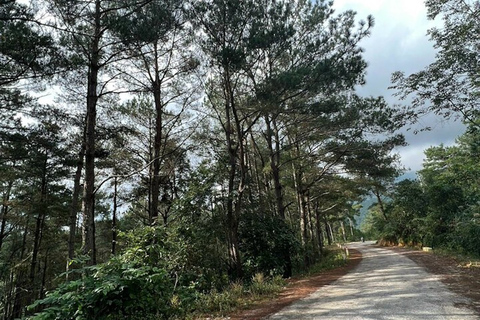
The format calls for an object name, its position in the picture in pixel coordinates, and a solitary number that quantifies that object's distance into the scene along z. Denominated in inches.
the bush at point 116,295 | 145.0
